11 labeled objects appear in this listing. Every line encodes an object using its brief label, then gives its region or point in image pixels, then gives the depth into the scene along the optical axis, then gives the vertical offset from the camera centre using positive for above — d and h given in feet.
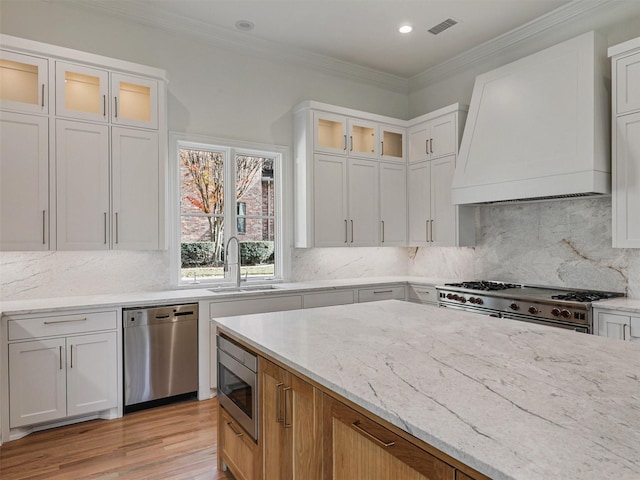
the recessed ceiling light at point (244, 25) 12.91 +6.92
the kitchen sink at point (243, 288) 12.75 -1.53
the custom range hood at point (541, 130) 10.44 +3.10
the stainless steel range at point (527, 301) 10.10 -1.73
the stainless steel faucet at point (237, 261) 13.37 -0.65
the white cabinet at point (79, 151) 9.78 +2.37
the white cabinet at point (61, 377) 9.19 -3.18
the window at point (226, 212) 13.38 +1.03
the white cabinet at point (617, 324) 9.25 -2.00
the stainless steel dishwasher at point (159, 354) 10.48 -2.98
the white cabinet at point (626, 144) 9.85 +2.31
